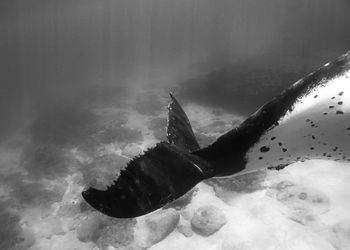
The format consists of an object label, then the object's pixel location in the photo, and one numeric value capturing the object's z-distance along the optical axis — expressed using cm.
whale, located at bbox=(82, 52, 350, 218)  170
